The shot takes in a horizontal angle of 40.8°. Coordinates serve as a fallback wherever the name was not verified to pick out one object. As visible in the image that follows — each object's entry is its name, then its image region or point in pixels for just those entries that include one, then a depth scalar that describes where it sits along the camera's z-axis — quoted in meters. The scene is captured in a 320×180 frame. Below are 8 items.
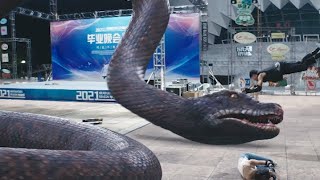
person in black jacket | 7.59
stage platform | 15.24
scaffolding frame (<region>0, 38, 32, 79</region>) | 37.10
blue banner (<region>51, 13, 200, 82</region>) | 25.66
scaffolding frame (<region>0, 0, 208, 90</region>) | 19.30
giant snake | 2.29
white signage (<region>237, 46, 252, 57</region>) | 33.28
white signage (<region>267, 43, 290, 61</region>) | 27.94
